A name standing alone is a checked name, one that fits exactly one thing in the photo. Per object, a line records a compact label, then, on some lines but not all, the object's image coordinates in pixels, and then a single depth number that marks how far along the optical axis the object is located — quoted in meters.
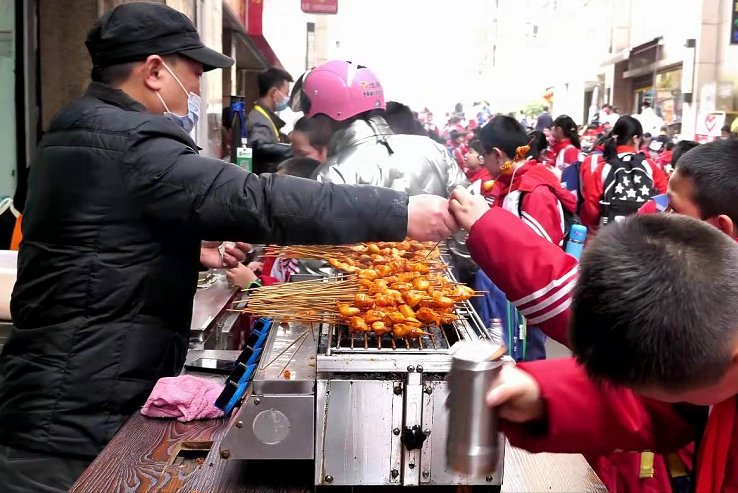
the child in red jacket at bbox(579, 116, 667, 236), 8.28
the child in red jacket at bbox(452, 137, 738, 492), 2.41
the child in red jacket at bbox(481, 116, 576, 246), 5.05
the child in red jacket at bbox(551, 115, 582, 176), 12.07
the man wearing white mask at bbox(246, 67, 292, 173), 8.50
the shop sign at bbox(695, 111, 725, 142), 14.80
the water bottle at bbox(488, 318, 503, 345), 2.30
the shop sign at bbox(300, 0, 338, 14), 16.72
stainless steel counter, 3.90
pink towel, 2.53
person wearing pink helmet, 4.34
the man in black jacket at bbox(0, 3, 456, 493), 2.26
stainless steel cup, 1.39
